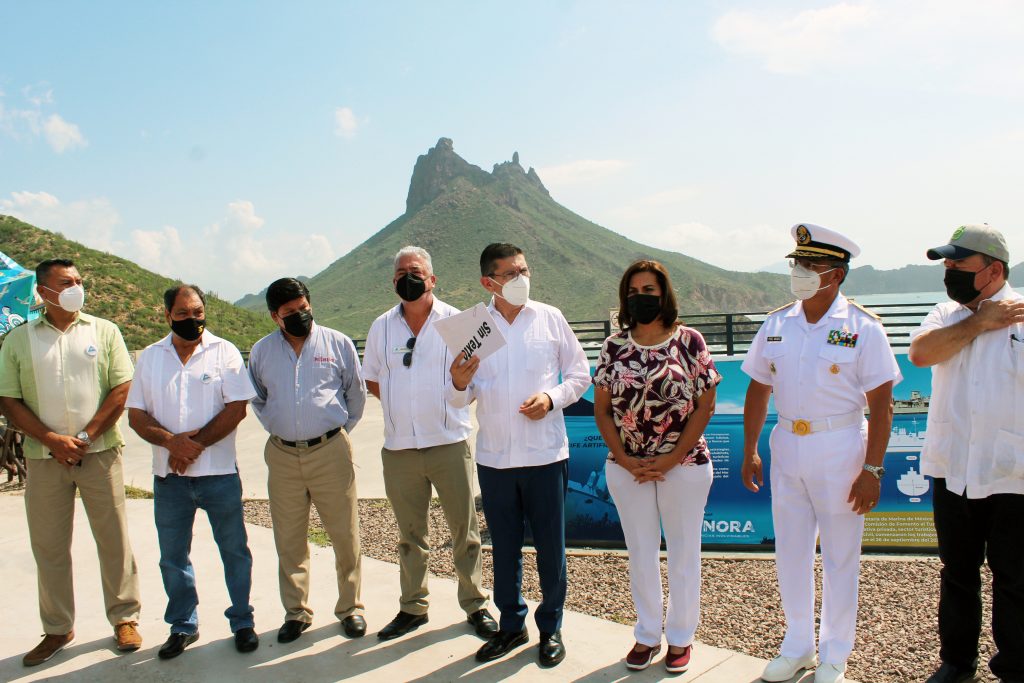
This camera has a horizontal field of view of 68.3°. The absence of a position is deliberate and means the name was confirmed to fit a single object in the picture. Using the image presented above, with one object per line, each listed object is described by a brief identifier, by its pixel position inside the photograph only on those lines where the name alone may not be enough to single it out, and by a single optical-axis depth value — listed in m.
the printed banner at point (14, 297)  8.24
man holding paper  3.53
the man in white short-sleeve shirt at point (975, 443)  3.01
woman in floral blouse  3.27
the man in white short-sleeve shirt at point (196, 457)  3.78
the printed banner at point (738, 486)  5.21
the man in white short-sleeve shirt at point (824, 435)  3.07
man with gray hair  3.81
